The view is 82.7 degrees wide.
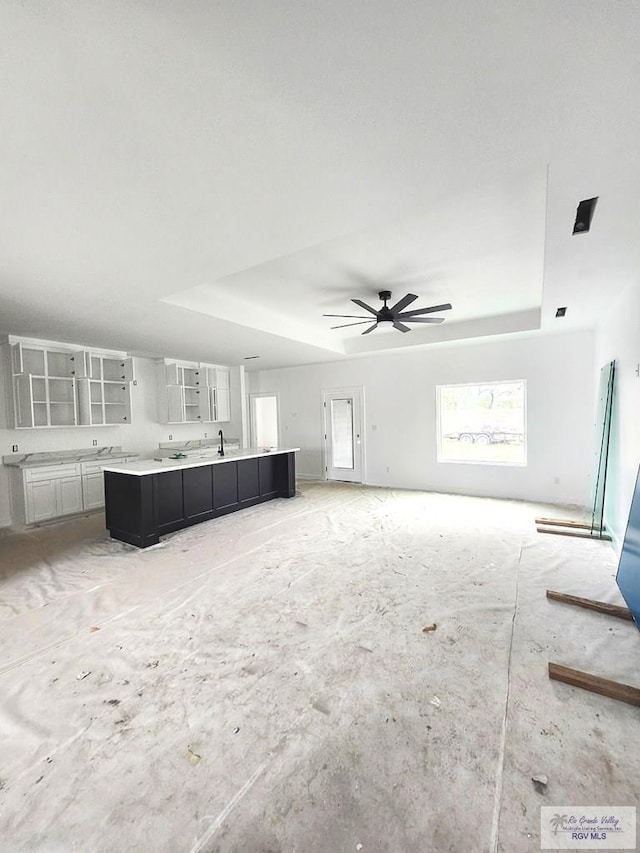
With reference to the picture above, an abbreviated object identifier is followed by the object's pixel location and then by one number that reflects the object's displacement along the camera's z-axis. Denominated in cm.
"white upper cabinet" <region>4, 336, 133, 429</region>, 501
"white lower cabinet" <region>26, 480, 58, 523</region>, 483
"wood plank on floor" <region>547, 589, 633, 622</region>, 258
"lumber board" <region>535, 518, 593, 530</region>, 441
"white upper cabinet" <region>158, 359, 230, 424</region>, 693
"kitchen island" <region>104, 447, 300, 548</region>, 413
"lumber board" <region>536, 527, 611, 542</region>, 407
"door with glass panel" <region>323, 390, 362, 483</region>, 757
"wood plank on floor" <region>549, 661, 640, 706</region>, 184
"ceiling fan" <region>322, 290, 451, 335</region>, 385
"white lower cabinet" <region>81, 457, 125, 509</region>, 549
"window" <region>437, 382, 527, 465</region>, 600
